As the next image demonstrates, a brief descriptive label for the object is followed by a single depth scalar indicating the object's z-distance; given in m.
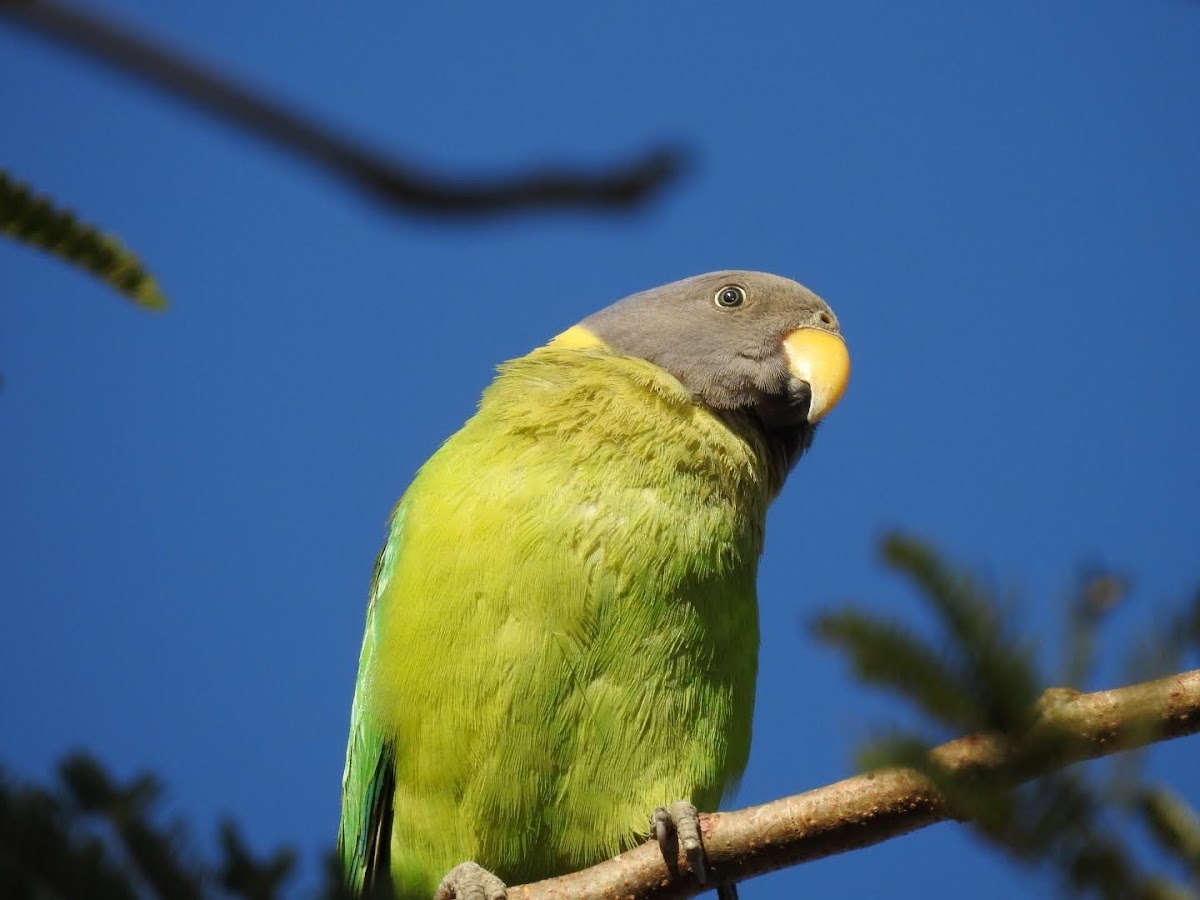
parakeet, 8.77
